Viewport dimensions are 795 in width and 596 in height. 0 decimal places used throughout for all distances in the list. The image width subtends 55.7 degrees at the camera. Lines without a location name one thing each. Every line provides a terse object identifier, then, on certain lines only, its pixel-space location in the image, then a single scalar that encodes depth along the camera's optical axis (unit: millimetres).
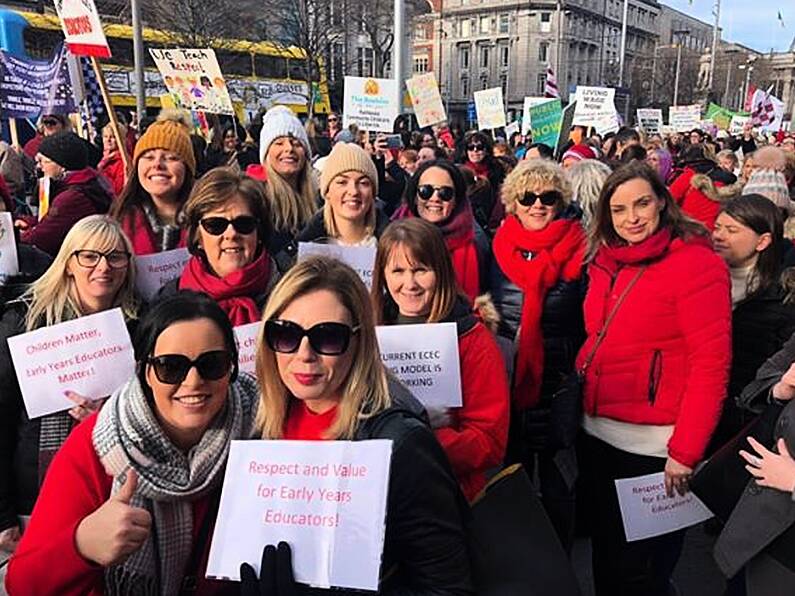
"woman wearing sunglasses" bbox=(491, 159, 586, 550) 3398
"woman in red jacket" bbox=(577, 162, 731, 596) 2717
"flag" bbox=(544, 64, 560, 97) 14742
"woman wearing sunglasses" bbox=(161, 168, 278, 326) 2980
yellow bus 24531
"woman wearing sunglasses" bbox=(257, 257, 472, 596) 1747
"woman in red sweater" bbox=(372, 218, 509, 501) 2477
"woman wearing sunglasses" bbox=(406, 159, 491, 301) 3727
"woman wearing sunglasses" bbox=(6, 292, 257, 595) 1795
